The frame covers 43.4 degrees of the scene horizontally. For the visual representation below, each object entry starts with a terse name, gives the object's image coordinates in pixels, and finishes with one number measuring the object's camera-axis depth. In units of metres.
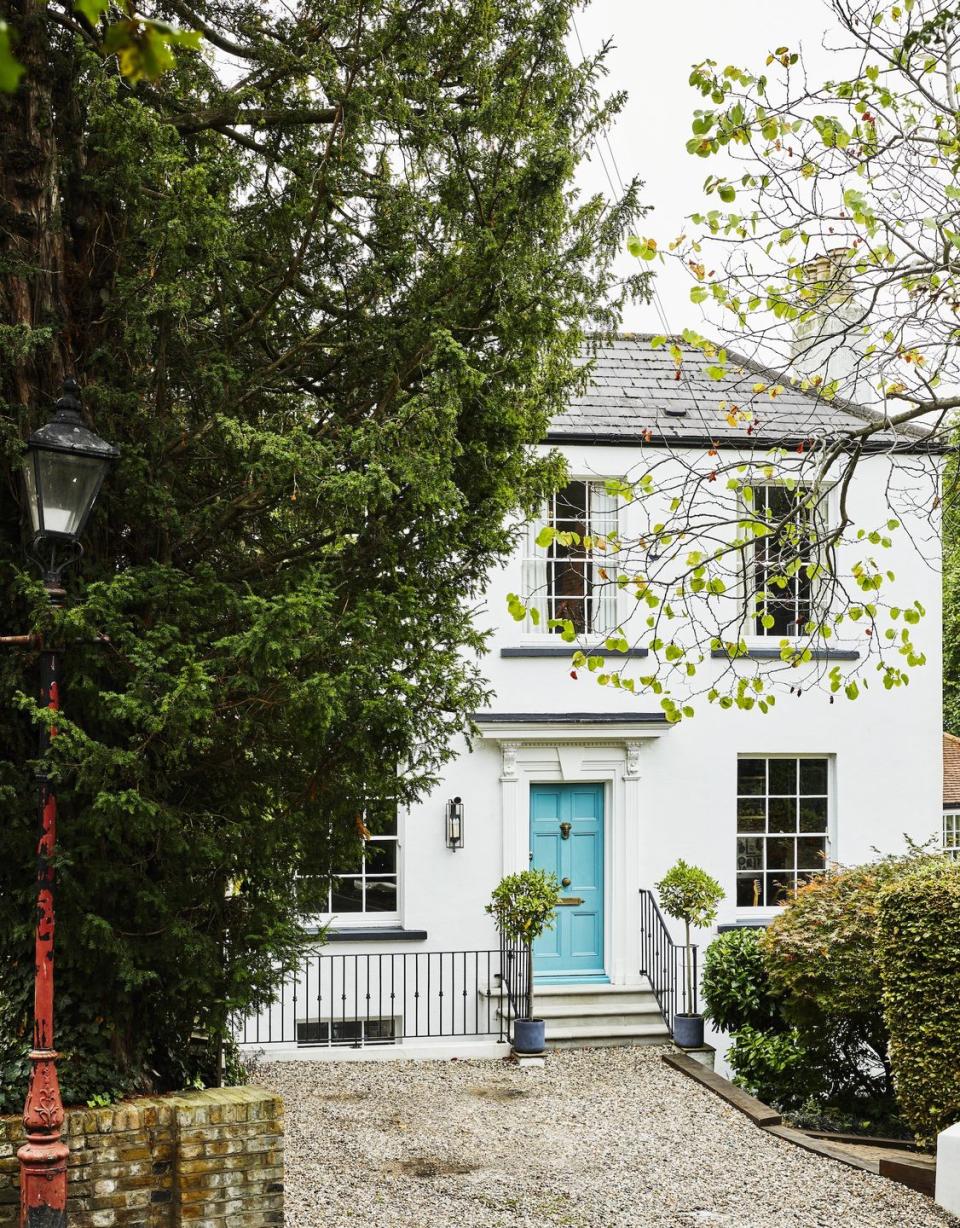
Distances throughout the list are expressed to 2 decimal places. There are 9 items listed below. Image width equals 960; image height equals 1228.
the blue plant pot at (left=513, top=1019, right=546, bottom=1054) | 12.58
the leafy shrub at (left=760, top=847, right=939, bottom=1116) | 10.77
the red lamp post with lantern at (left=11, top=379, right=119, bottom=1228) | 5.60
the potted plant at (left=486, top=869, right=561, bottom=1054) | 12.59
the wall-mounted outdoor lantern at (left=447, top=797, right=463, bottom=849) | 14.34
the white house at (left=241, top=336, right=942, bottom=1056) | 14.05
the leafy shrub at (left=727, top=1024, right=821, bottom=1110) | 11.85
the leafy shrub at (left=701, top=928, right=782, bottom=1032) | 12.41
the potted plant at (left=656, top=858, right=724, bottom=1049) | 12.83
